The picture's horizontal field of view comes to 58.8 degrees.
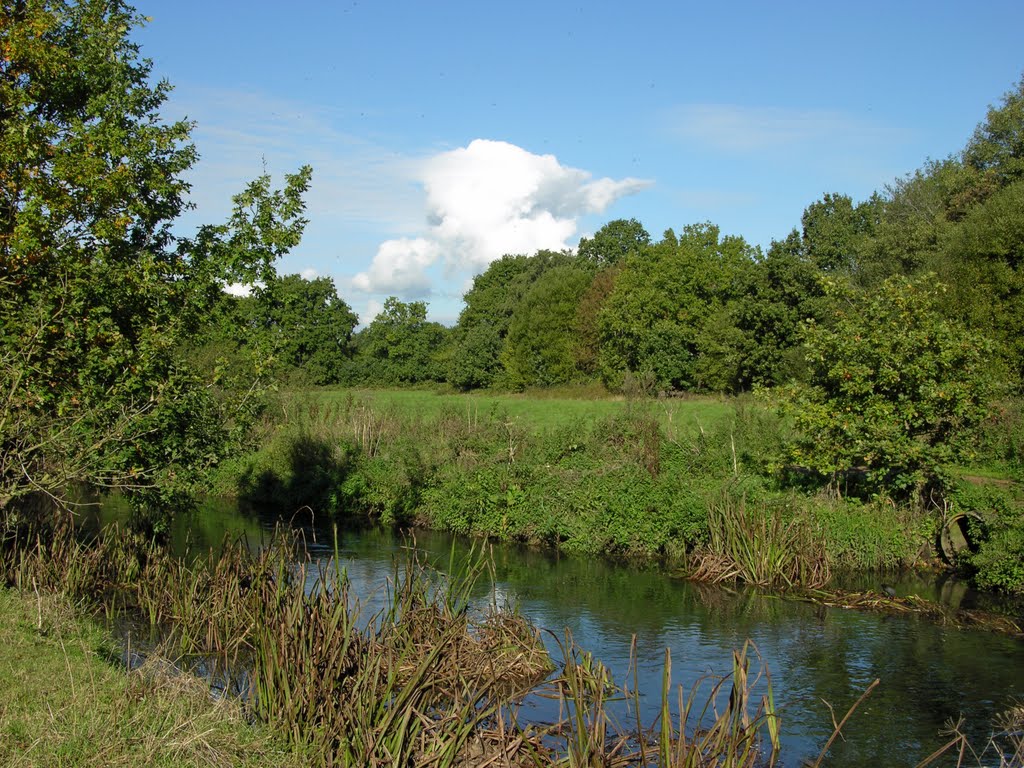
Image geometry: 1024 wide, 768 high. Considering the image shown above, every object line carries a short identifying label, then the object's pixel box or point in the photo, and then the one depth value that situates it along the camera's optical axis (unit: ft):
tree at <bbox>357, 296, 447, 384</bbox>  283.38
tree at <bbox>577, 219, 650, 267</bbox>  307.37
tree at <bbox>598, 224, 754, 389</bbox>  201.98
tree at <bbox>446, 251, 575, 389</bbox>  256.73
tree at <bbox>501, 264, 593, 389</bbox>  239.09
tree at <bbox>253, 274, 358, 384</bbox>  271.49
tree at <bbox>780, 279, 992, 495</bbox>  68.49
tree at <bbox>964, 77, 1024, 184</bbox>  149.69
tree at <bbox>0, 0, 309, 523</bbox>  44.09
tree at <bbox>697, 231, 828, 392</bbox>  165.68
